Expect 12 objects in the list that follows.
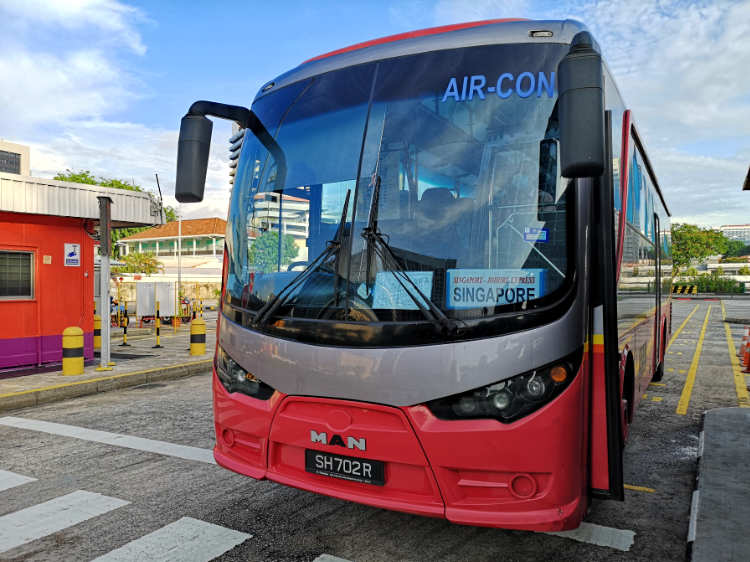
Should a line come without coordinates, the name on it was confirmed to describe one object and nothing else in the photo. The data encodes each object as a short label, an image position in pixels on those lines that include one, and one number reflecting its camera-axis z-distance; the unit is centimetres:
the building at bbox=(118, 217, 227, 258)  7625
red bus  301
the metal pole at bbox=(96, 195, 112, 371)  1041
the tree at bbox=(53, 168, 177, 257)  4091
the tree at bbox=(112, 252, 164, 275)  4497
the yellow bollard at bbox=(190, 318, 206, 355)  1277
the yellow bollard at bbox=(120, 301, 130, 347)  1563
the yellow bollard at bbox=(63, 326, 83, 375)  1015
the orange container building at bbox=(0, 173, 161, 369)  1070
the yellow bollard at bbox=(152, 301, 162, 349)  1474
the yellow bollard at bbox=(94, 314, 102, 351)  1498
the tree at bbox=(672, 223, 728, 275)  6994
